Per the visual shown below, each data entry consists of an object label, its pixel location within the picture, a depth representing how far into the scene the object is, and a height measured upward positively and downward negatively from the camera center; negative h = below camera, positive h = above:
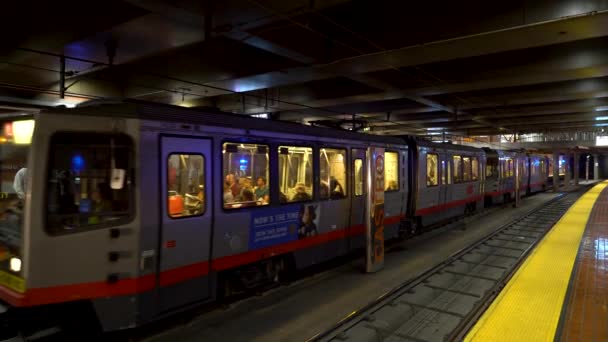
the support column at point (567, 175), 35.42 -0.44
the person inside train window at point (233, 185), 5.77 -0.20
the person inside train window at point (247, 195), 5.97 -0.36
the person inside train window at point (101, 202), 4.52 -0.35
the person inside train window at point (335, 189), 7.84 -0.36
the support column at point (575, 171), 39.12 -0.10
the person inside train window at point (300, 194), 7.01 -0.41
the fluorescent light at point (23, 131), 4.33 +0.42
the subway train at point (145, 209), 4.27 -0.48
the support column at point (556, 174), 32.22 -0.32
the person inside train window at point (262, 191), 6.25 -0.31
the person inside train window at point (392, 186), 10.17 -0.39
